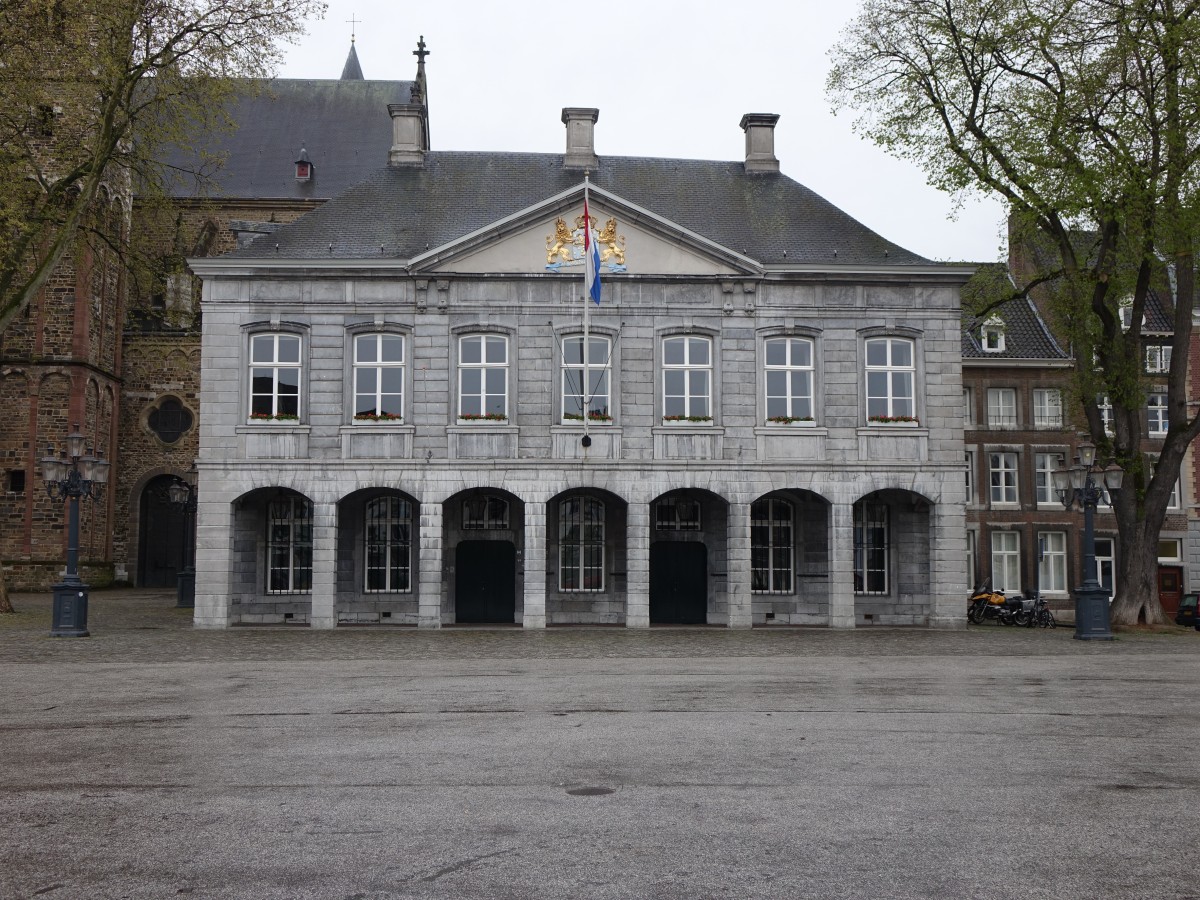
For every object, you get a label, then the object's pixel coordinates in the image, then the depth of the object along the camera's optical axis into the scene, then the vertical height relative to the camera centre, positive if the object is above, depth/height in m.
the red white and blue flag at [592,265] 24.72 +5.55
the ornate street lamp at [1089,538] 23.33 +0.07
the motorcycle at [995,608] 30.64 -1.65
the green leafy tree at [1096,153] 24.66 +8.04
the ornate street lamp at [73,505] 21.59 +0.74
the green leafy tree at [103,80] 24.81 +9.58
